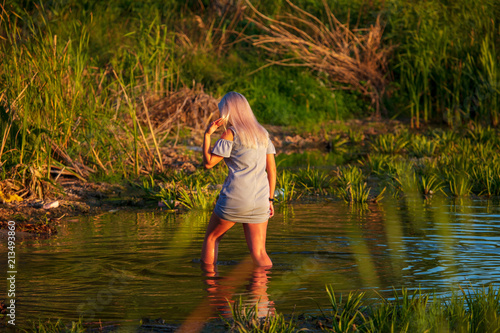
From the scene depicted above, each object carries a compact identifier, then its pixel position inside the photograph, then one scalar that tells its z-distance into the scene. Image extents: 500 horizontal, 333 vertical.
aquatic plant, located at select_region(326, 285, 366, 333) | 4.10
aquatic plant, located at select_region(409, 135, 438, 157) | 13.10
